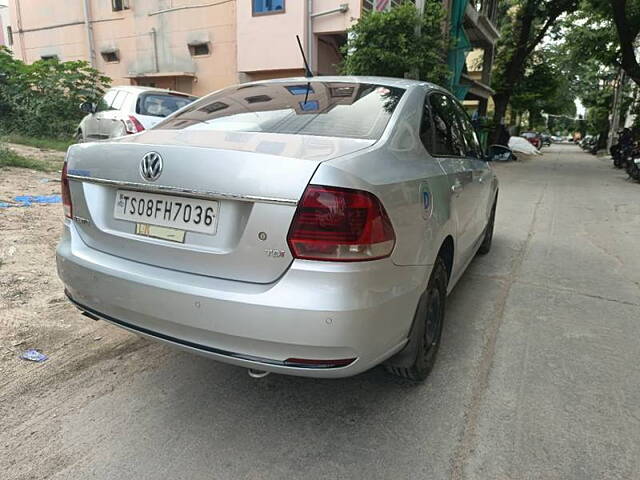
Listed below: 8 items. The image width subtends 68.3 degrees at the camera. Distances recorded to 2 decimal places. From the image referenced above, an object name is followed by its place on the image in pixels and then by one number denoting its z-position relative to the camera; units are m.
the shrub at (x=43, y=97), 12.14
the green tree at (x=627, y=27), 16.27
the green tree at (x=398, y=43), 9.66
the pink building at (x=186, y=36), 13.73
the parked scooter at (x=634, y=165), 12.39
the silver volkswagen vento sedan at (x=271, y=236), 1.75
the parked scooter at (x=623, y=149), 14.42
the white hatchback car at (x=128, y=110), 7.71
